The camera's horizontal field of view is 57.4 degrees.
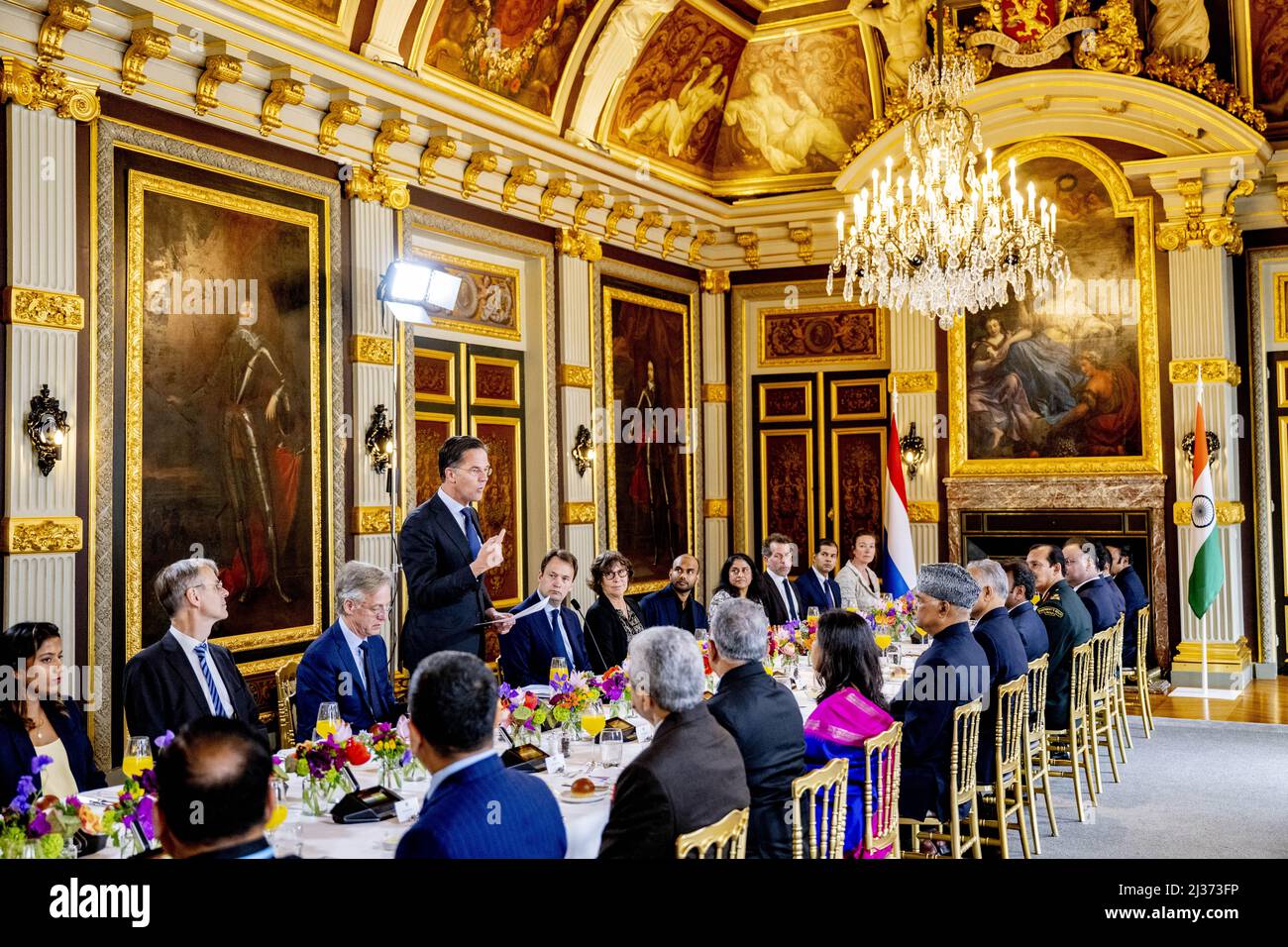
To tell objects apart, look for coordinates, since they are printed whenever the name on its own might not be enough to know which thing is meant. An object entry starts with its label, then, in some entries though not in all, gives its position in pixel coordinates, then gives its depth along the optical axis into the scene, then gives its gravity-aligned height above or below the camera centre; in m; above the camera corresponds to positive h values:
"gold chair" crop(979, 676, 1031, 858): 5.89 -1.32
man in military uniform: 7.39 -0.83
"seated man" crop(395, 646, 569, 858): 2.78 -0.65
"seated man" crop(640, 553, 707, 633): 8.23 -0.63
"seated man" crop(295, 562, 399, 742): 5.26 -0.64
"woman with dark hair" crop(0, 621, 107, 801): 4.22 -0.74
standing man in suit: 6.18 -0.25
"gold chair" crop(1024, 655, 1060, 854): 6.51 -1.30
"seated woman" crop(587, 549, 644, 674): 7.43 -0.67
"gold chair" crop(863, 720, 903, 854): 4.47 -1.13
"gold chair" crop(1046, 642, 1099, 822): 7.18 -1.50
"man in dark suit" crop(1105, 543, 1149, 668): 10.48 -0.81
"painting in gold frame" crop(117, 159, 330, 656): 7.38 +0.84
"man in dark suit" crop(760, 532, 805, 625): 9.30 -0.60
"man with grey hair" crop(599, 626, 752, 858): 3.26 -0.73
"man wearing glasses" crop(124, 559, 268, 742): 4.81 -0.60
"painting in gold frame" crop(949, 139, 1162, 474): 11.73 +1.59
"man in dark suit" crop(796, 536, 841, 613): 10.08 -0.65
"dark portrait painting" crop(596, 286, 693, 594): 12.30 +0.90
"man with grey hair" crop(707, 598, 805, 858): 4.07 -0.74
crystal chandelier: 8.80 +2.10
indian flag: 10.77 -0.42
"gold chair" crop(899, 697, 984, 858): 5.30 -1.29
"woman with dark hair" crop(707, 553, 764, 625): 8.59 -0.48
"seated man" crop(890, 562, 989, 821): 5.37 -0.84
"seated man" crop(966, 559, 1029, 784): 6.02 -0.72
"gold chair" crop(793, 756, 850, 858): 3.73 -1.07
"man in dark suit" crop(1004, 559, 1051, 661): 7.00 -0.65
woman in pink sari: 4.64 -0.79
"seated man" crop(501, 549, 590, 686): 6.91 -0.72
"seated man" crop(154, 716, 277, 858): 2.38 -0.56
